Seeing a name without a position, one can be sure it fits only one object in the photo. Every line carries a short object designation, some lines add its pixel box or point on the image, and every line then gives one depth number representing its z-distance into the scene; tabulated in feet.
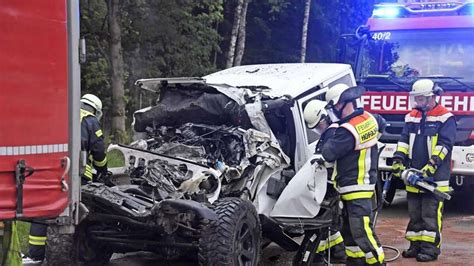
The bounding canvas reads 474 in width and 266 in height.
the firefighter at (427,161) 23.03
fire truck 29.81
